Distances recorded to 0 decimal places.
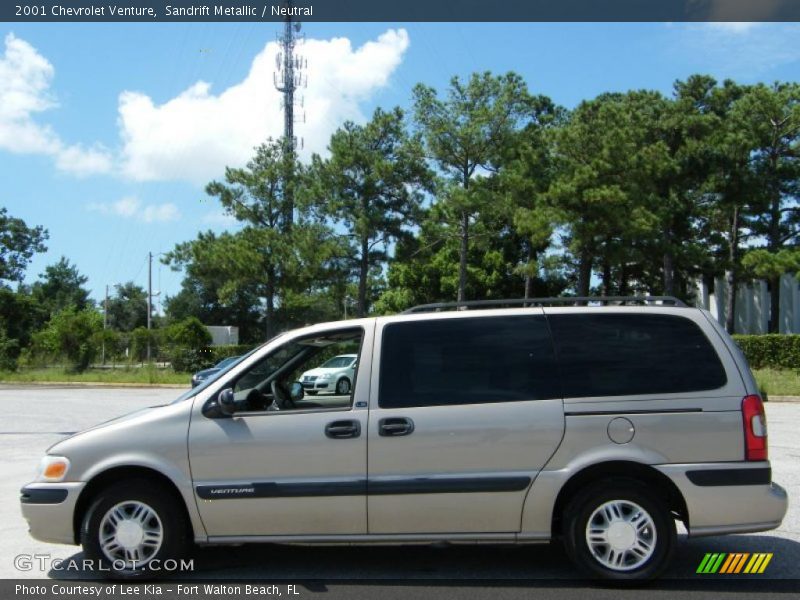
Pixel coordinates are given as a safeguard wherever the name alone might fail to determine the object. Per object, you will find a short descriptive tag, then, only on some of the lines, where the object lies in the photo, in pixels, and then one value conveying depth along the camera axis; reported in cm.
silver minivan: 552
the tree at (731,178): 3562
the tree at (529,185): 3431
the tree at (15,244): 6500
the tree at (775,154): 3791
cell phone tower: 4612
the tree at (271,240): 3903
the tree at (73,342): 4088
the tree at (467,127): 3878
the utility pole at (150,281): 6475
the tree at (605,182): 3316
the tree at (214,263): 3931
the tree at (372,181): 3934
